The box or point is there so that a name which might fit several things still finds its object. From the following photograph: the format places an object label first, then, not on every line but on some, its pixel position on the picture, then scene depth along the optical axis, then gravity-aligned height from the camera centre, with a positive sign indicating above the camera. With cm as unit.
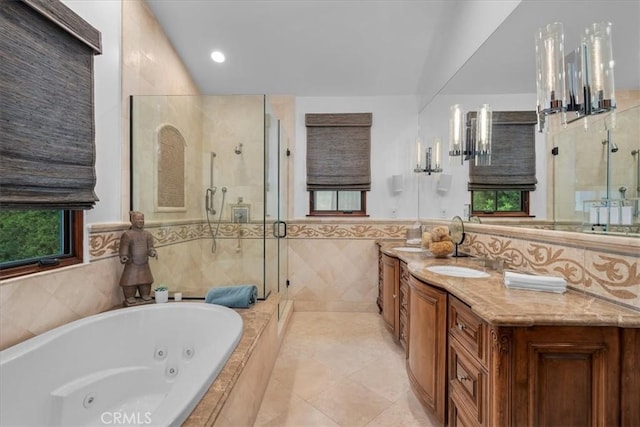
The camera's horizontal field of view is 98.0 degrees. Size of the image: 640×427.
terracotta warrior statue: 198 -34
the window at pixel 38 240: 139 -16
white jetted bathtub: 115 -78
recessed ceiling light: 299 +169
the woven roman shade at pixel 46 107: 130 +55
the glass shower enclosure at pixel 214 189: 249 +22
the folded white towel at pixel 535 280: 124 -30
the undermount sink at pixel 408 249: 275 -37
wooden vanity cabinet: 95 -57
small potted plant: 201 -60
